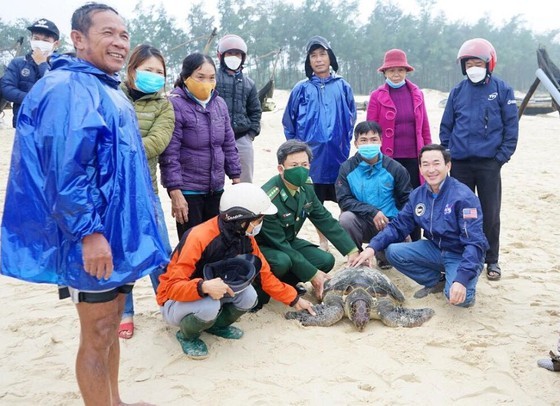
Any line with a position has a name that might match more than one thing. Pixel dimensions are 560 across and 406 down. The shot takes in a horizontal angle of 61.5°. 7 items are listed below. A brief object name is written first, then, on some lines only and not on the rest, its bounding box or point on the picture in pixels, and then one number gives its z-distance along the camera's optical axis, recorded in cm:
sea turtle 297
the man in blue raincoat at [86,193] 154
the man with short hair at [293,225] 321
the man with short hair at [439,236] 308
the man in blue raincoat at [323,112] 418
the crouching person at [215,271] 250
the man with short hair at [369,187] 382
